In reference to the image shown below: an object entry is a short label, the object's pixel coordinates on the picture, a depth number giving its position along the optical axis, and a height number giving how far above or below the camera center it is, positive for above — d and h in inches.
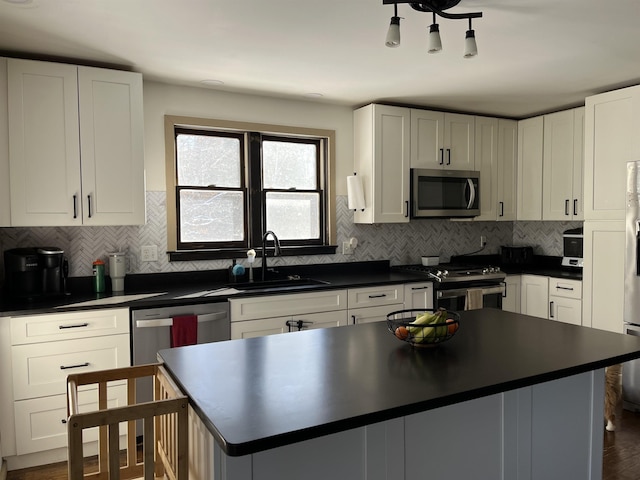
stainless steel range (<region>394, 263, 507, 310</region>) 157.0 -22.8
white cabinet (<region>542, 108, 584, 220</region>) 165.5 +17.8
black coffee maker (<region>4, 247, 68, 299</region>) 112.5 -11.8
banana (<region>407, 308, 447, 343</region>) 71.1 -16.3
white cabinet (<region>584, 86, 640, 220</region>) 139.5 +20.1
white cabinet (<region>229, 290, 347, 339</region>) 126.0 -25.3
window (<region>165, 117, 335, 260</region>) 145.2 +9.3
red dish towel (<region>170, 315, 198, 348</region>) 115.5 -26.3
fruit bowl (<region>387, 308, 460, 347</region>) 71.1 -16.7
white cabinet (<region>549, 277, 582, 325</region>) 156.7 -27.9
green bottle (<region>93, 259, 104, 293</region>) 126.9 -14.3
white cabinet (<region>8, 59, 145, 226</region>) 112.0 +18.4
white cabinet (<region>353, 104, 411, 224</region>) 158.9 +18.9
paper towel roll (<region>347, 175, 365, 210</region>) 159.9 +8.3
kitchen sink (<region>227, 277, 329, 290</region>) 139.9 -19.4
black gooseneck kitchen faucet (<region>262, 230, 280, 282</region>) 146.2 -8.7
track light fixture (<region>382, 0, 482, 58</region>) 71.3 +28.3
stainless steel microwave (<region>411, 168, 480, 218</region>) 166.1 +8.6
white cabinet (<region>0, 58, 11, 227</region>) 109.2 +15.6
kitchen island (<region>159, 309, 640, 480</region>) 50.2 -20.0
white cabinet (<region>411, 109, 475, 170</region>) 165.8 +27.1
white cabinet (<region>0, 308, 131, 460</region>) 104.5 -31.6
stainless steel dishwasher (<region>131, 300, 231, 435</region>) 113.4 -26.2
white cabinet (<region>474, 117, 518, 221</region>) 180.1 +19.4
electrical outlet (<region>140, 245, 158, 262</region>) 137.6 -9.2
